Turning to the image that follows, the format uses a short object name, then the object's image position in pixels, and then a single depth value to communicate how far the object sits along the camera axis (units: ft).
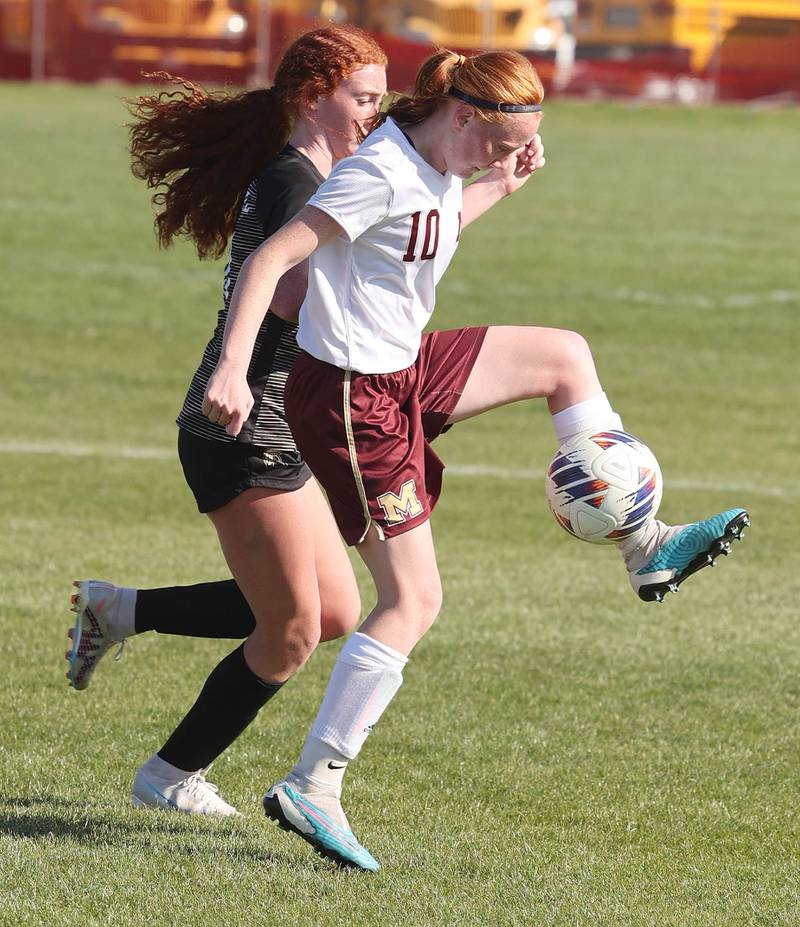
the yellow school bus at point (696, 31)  247.70
